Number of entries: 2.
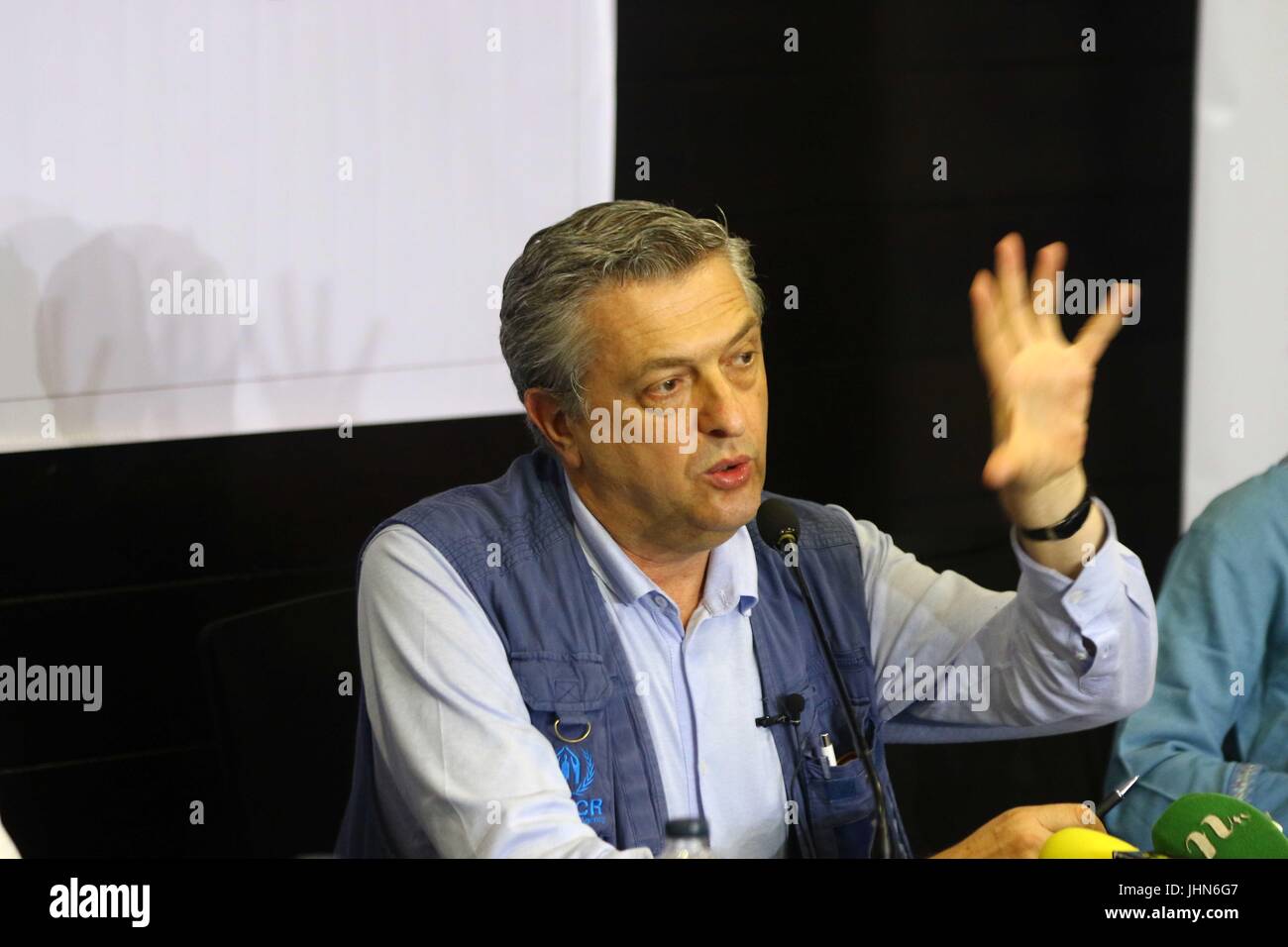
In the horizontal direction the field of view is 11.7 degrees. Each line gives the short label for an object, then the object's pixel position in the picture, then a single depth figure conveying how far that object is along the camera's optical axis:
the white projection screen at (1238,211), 4.61
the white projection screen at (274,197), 4.43
